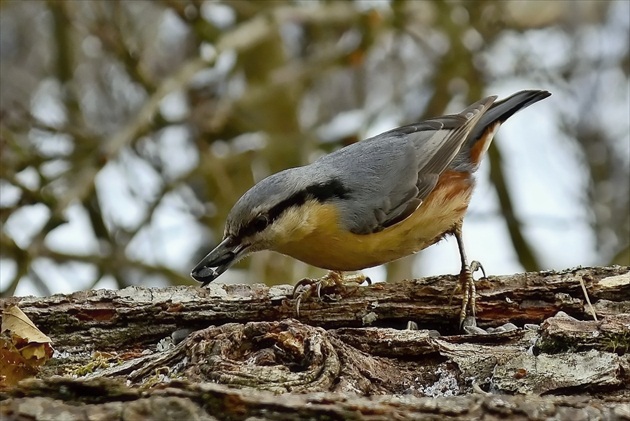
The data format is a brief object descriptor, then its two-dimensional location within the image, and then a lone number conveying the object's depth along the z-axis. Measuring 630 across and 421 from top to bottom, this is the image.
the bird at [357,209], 6.20
